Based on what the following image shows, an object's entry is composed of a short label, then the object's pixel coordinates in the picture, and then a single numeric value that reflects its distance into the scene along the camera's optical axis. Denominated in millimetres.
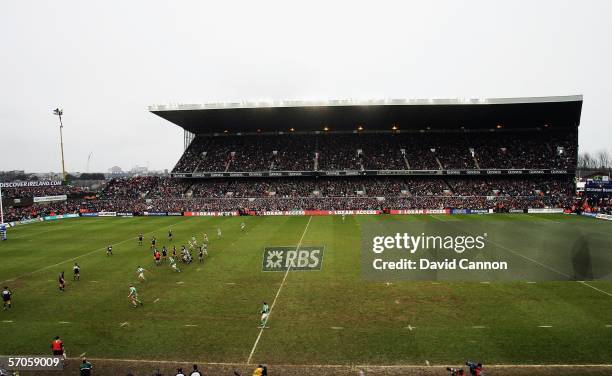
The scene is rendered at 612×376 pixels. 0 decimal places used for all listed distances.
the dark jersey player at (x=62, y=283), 20906
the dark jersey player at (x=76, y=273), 22859
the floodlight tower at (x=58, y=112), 63181
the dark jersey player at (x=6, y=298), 18188
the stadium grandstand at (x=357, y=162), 58094
